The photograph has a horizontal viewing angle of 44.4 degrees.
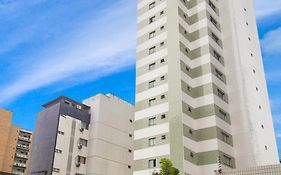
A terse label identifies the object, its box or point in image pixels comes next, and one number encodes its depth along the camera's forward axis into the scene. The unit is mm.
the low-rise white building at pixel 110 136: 66500
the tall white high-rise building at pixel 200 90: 45281
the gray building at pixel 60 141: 62125
